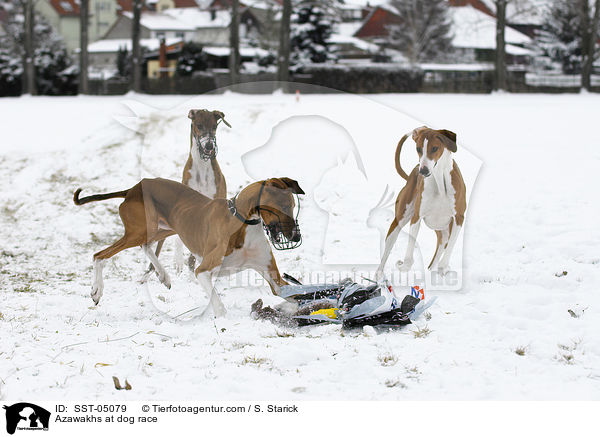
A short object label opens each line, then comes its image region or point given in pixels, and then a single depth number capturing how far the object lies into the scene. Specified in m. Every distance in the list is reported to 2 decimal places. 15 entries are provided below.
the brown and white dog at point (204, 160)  5.36
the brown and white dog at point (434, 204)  5.46
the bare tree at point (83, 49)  32.88
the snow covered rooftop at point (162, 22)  68.44
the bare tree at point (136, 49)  31.86
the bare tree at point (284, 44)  26.46
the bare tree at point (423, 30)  54.88
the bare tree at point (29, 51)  35.12
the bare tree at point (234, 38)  31.06
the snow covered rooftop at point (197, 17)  67.00
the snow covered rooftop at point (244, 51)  45.55
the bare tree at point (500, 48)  30.53
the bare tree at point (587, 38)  32.11
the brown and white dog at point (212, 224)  4.60
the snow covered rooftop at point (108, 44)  57.12
